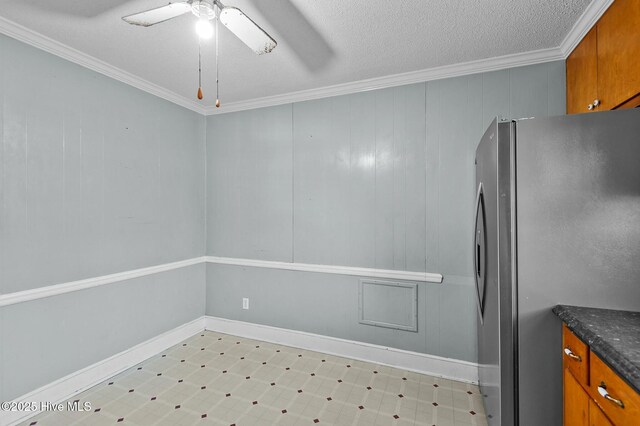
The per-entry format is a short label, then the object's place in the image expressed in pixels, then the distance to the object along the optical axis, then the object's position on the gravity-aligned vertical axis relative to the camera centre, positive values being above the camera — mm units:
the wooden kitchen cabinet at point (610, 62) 1396 +825
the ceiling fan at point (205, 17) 1405 +959
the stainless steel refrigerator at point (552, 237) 1319 -97
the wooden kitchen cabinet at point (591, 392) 960 -637
